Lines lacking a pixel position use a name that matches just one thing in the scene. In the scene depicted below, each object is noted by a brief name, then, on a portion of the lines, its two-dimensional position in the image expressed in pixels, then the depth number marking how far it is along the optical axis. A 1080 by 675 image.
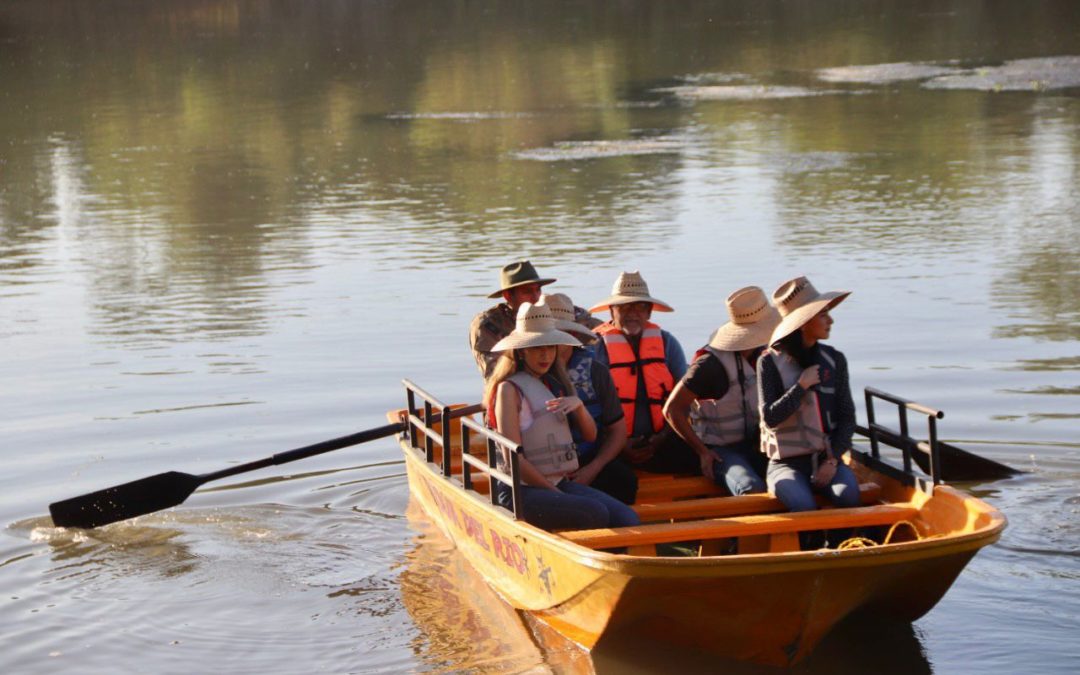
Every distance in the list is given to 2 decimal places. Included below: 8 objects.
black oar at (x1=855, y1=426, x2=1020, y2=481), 21.81
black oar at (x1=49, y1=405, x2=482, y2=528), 21.95
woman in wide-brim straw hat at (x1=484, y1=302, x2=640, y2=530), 17.48
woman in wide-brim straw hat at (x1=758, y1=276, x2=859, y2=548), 17.37
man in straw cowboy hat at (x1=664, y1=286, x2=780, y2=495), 18.97
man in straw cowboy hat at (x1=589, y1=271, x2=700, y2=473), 20.36
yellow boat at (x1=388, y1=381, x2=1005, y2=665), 15.06
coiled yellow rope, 16.34
